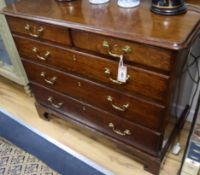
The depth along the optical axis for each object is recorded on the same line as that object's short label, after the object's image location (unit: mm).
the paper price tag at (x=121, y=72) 952
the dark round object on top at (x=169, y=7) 901
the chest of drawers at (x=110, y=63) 872
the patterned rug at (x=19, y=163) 1369
